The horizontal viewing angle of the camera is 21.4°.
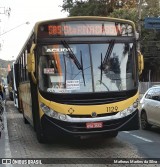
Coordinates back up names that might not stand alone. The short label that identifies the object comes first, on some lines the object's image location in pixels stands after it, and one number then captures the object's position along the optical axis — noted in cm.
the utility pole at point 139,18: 3292
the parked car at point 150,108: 1373
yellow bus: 991
